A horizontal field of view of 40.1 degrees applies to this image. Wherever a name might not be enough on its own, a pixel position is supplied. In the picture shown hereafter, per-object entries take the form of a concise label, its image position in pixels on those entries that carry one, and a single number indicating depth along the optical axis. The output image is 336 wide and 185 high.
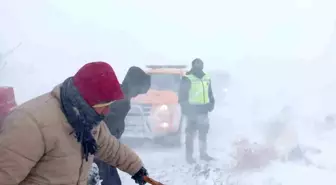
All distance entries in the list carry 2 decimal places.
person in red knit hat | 2.01
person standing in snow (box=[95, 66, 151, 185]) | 4.19
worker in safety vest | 7.50
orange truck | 8.41
